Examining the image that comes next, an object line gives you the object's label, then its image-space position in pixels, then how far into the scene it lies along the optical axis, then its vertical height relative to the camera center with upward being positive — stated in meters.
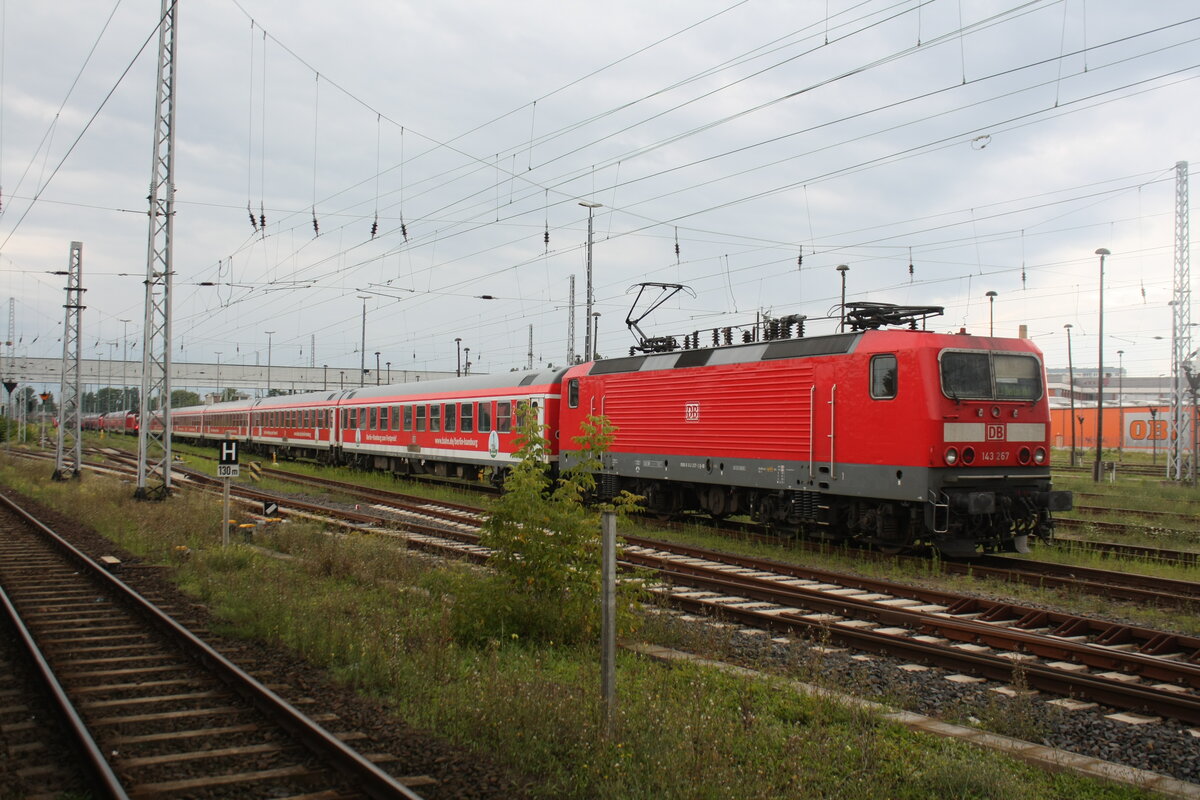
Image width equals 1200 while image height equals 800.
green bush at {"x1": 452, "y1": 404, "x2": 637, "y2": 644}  9.10 -1.49
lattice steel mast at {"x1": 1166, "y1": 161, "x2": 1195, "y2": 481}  30.81 +3.20
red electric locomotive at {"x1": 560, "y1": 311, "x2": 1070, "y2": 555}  13.68 -0.26
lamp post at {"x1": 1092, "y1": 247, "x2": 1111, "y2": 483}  31.87 -0.19
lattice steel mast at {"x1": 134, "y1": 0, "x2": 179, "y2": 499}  21.39 +3.42
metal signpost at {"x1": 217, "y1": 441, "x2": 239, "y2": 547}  15.86 -0.83
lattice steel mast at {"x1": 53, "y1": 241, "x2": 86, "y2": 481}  30.91 +2.61
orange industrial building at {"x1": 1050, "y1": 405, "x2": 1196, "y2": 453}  59.16 -0.19
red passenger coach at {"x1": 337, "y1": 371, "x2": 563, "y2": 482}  25.30 -0.17
